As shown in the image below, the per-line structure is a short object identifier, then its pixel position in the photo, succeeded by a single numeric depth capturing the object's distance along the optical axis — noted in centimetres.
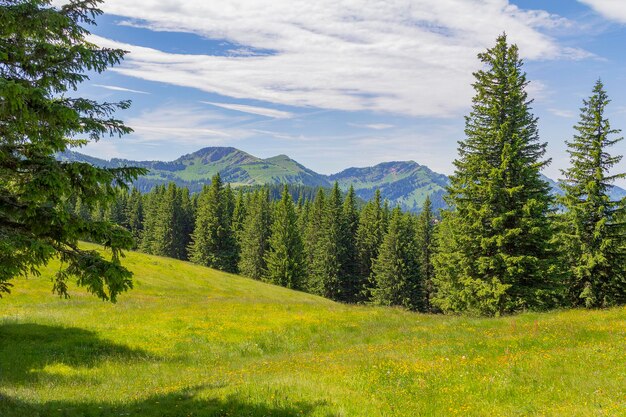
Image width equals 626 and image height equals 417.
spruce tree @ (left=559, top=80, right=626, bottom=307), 3069
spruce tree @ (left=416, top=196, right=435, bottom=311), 6681
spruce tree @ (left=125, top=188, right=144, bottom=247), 10475
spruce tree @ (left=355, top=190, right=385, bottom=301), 7181
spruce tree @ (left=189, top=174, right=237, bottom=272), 7369
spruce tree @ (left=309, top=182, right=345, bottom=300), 6738
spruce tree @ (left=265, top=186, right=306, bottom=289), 6450
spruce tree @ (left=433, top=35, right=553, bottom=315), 2648
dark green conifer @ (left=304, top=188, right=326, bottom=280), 7569
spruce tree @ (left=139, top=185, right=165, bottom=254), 9088
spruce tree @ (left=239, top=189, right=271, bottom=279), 7344
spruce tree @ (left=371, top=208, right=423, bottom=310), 6191
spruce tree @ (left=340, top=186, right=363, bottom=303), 6925
